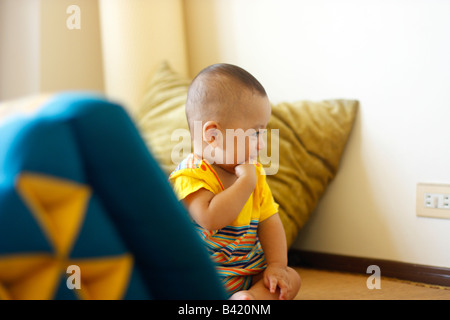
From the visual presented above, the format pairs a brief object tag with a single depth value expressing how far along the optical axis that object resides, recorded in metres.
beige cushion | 1.70
